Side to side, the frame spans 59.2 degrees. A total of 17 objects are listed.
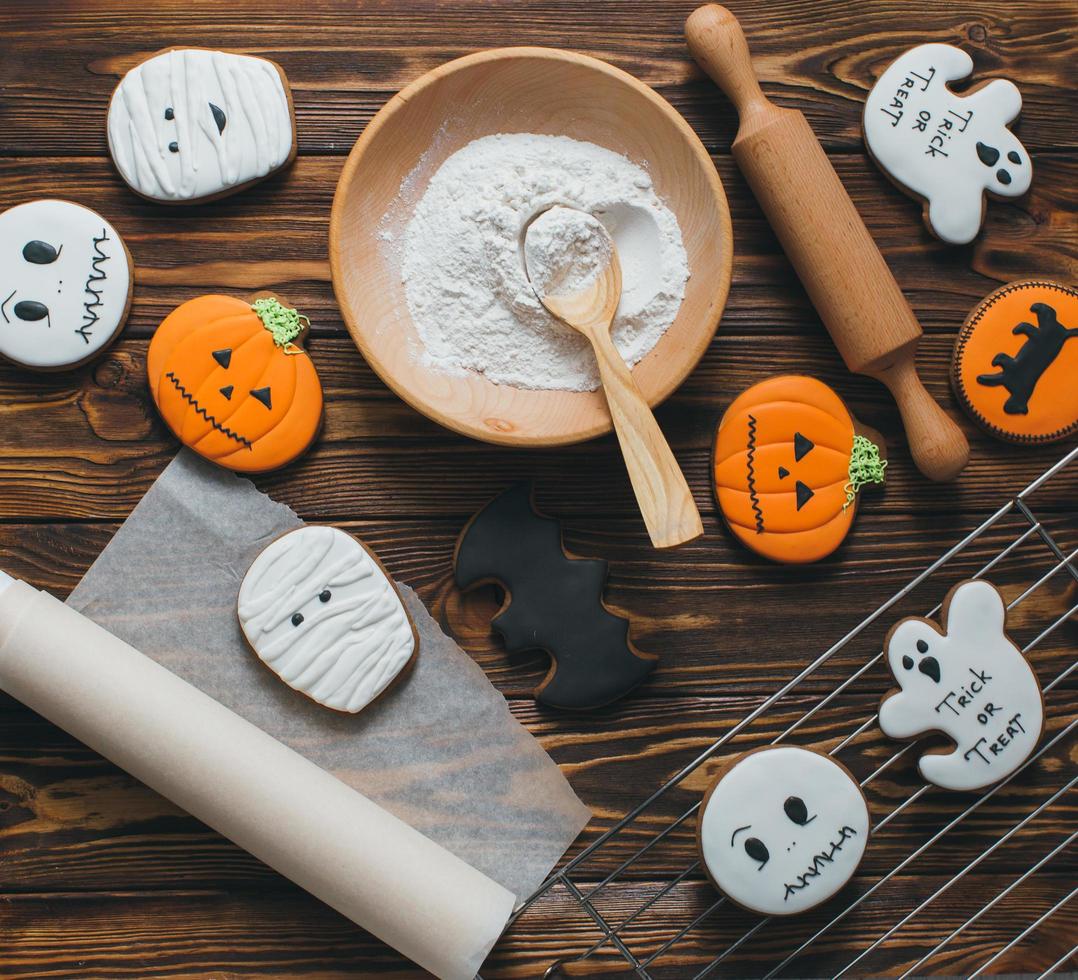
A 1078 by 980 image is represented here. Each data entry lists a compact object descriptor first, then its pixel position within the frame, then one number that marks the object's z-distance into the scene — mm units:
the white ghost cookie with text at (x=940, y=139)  920
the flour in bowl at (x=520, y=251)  845
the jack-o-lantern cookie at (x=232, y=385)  881
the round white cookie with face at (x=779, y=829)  844
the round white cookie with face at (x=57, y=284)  883
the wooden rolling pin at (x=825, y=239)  868
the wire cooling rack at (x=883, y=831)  895
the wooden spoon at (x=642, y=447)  821
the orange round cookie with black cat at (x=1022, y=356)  917
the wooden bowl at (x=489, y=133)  826
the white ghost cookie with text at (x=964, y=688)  858
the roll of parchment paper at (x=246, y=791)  819
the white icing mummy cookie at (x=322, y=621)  877
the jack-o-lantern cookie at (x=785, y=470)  901
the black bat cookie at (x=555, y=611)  894
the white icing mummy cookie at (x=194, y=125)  890
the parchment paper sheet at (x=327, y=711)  896
